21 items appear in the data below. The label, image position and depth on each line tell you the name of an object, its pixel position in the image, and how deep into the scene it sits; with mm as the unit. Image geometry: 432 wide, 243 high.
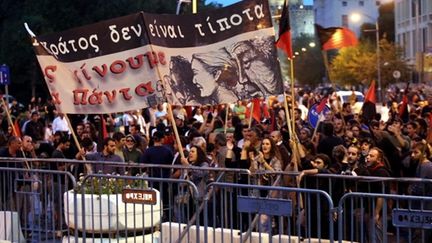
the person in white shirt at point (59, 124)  20714
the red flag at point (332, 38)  14438
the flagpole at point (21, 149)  11072
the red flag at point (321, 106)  16050
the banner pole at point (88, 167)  10772
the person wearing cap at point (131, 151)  12927
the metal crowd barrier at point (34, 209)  9328
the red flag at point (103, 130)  14973
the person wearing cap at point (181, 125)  18003
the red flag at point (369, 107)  19016
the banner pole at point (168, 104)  10352
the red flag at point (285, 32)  10582
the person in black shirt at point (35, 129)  20453
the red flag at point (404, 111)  19594
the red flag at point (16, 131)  14344
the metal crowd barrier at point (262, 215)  6957
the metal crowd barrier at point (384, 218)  6262
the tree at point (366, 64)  63562
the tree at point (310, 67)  91125
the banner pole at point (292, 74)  9992
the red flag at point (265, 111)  21439
